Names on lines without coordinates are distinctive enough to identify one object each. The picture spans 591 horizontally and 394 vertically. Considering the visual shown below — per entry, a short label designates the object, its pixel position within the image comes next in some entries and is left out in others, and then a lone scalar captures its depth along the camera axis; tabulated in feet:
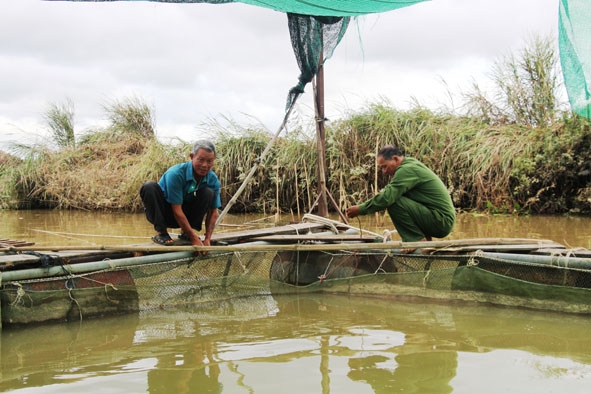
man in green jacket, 14.53
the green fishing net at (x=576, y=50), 13.05
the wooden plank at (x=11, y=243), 13.41
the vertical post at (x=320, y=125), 19.33
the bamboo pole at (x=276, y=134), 18.38
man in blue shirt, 13.89
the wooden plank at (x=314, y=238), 15.58
